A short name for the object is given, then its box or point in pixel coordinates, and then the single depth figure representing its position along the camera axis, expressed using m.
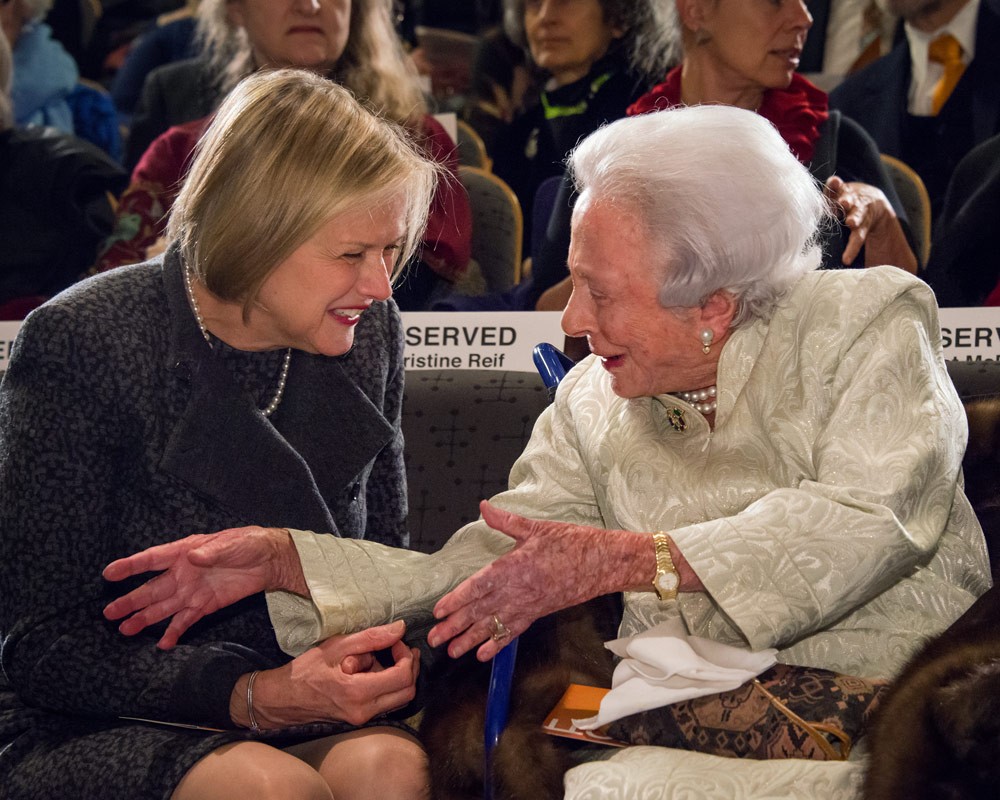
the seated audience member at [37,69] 3.92
